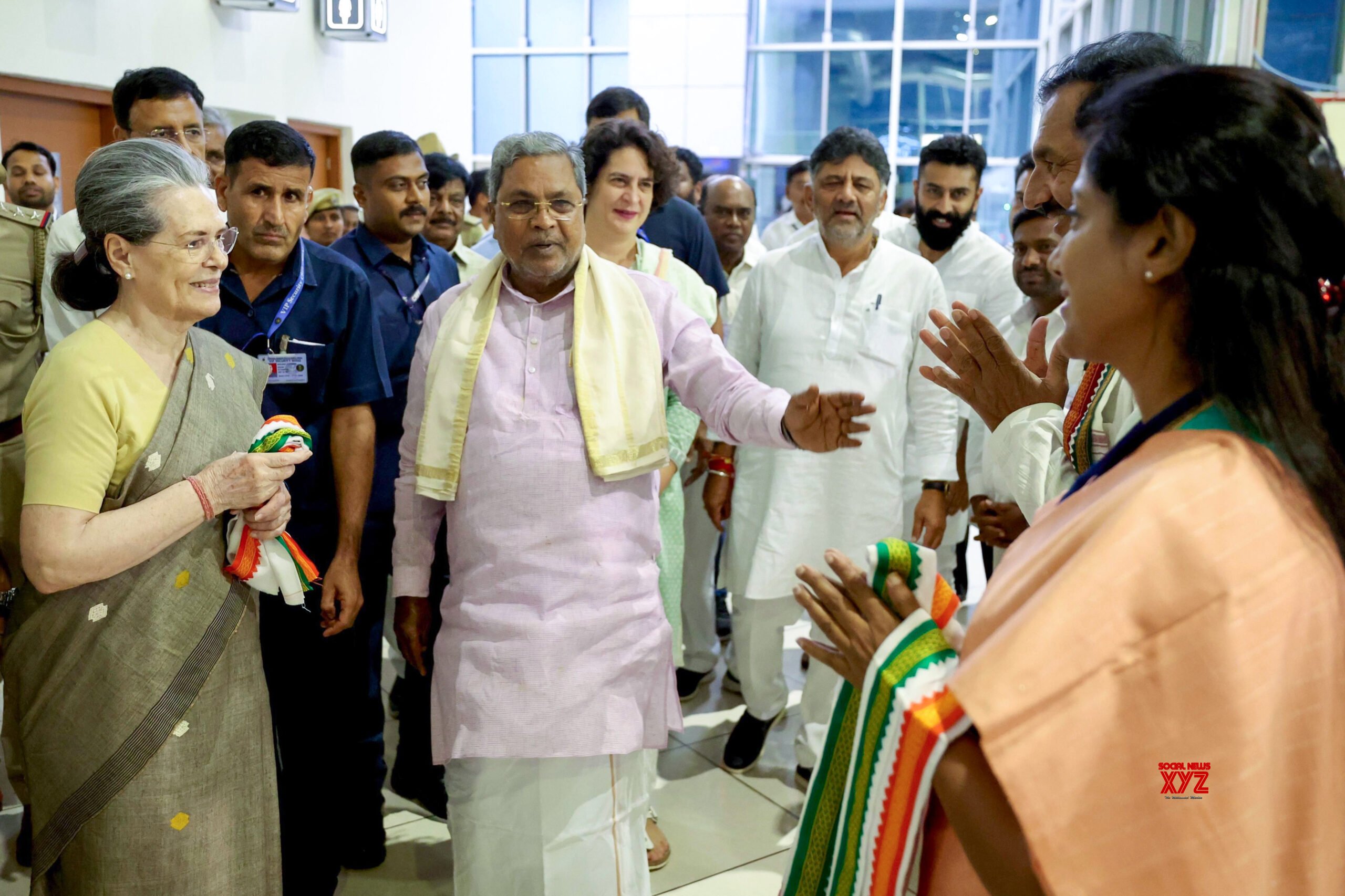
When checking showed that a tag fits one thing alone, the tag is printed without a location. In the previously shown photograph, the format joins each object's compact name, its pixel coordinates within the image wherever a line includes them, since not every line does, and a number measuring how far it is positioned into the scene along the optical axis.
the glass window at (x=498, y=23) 14.37
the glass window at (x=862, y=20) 13.26
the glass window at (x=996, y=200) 13.33
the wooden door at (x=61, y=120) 6.48
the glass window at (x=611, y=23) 14.05
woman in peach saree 0.93
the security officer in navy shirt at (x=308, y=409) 2.27
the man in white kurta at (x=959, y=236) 3.92
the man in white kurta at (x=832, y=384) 3.12
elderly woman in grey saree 1.68
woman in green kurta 2.93
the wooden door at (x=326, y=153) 9.62
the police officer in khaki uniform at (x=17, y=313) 2.50
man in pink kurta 2.04
